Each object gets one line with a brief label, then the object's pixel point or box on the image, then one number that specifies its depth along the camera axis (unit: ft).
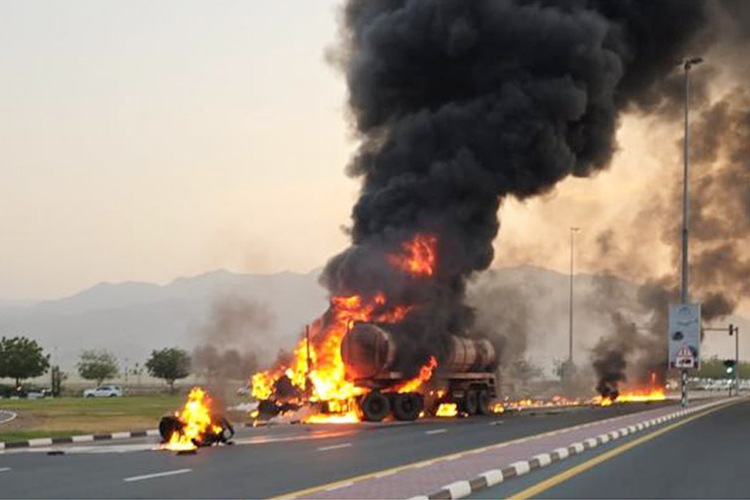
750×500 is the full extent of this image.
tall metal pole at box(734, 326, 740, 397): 327.06
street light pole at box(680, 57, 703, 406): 157.48
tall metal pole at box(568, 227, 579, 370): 256.73
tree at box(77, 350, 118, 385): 368.27
